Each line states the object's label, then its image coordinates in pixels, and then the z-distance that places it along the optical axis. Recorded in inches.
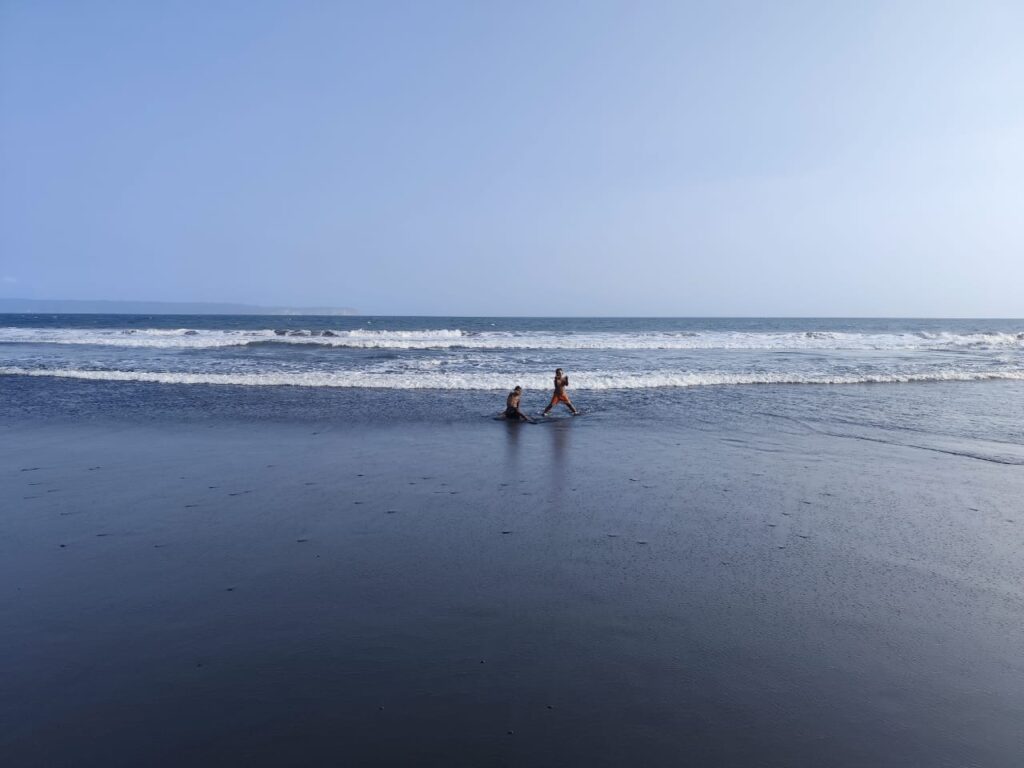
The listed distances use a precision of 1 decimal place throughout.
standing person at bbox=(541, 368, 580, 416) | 559.8
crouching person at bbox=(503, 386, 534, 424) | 530.3
